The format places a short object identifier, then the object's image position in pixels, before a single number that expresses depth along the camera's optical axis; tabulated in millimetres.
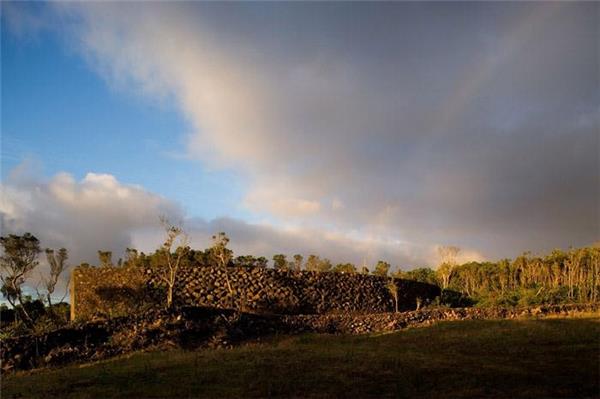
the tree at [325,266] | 42491
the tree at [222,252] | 34000
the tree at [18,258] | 29109
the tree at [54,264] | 30328
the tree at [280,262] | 40219
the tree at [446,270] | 40375
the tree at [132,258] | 34844
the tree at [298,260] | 40625
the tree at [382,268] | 44250
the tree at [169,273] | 27844
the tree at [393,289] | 32562
